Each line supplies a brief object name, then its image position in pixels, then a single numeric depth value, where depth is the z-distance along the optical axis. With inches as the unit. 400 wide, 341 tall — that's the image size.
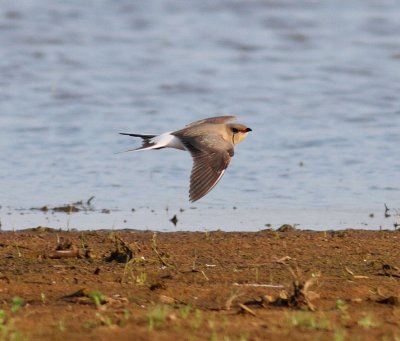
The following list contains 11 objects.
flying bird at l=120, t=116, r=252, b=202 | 693.3
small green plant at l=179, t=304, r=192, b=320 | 444.1
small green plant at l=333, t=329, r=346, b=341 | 411.2
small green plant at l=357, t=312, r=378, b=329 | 440.5
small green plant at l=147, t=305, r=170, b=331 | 432.1
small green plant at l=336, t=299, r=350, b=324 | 454.3
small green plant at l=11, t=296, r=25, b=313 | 452.8
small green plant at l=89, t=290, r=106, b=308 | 467.5
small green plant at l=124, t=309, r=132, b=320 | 446.4
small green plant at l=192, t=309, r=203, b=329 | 432.8
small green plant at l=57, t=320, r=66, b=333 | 429.4
